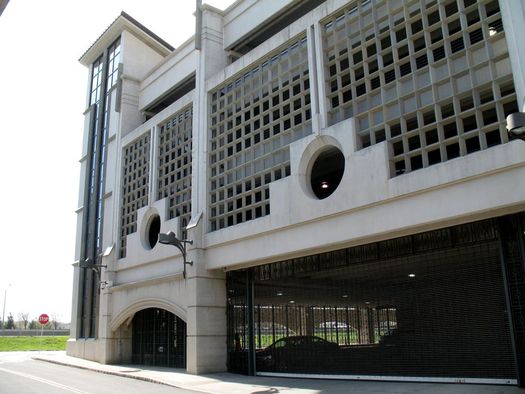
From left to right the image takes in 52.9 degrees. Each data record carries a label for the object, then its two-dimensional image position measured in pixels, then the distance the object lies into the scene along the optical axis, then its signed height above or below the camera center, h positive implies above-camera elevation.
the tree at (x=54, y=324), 112.31 +1.48
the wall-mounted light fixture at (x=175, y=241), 20.89 +3.36
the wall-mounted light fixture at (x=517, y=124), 9.31 +3.33
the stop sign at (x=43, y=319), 37.17 +0.84
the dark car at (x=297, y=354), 18.53 -1.11
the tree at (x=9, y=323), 102.39 +1.79
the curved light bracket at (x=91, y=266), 28.36 +3.36
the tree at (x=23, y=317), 129.21 +3.58
